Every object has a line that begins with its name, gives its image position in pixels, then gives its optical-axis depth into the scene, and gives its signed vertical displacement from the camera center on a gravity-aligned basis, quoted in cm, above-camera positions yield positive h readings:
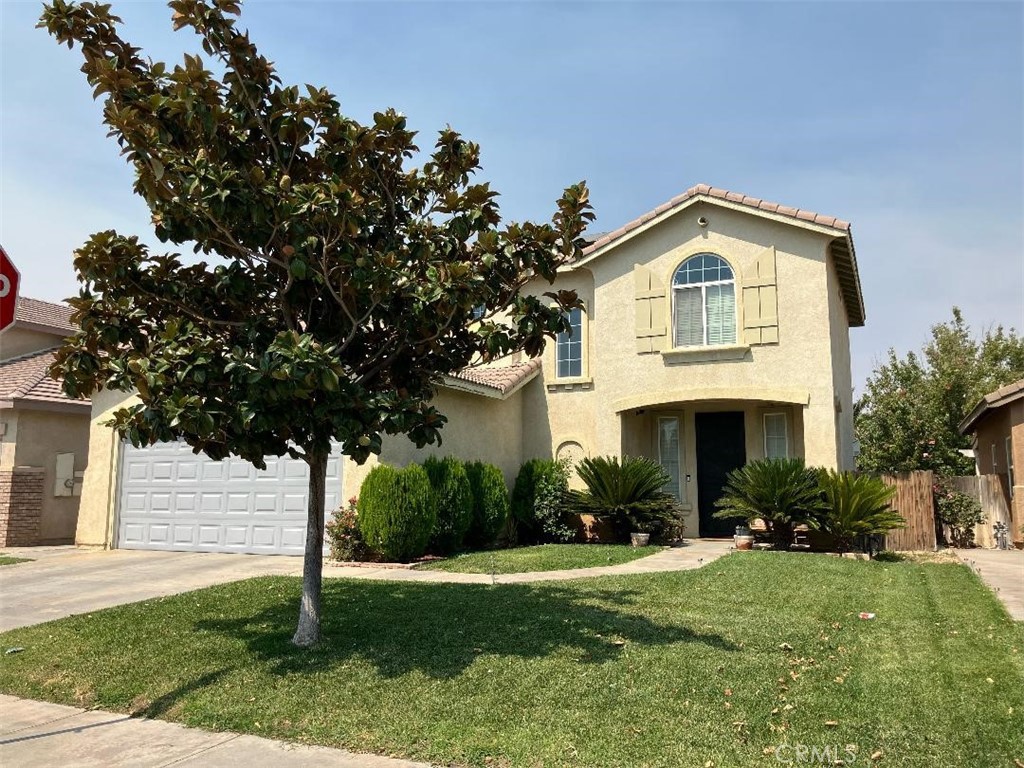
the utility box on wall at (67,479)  1595 +7
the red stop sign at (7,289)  504 +132
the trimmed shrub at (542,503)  1543 -33
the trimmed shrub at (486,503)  1412 -31
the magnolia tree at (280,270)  563 +184
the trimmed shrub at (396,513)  1189 -43
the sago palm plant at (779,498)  1303 -15
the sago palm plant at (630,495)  1426 -14
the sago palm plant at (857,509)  1259 -32
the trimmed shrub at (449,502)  1291 -28
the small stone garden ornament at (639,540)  1421 -98
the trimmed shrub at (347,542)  1223 -93
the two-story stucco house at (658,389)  1433 +208
